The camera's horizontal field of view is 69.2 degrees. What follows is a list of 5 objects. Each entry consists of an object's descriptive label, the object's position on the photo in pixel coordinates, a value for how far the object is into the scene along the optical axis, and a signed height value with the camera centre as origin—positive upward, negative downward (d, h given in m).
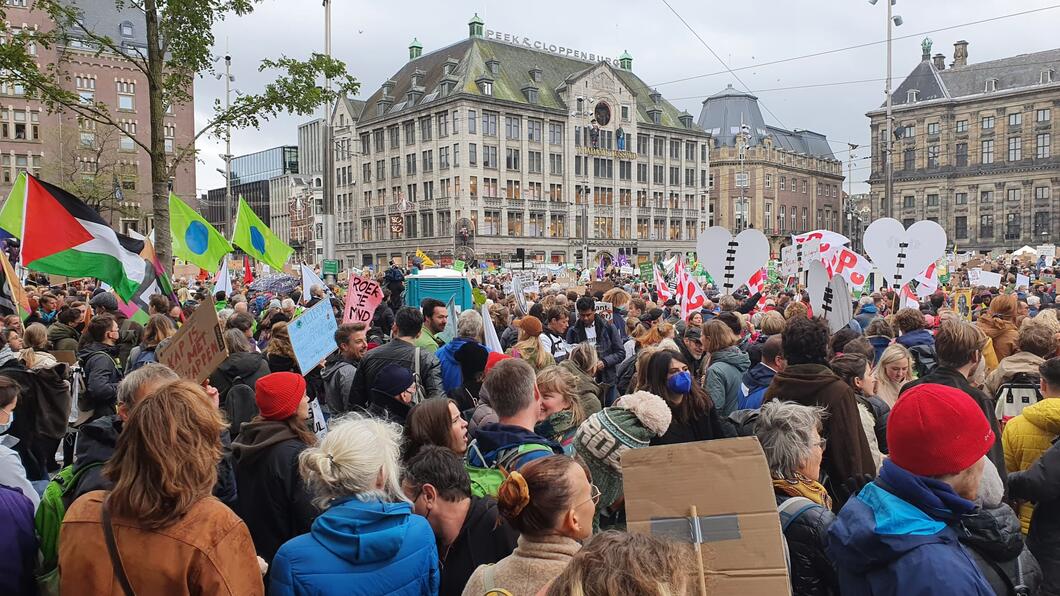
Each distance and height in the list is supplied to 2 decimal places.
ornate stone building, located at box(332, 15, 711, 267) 65.69 +10.34
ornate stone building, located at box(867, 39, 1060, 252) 77.12 +12.23
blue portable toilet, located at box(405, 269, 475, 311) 14.66 -0.23
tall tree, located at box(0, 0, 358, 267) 12.98 +3.77
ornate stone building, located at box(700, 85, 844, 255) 92.31 +11.81
